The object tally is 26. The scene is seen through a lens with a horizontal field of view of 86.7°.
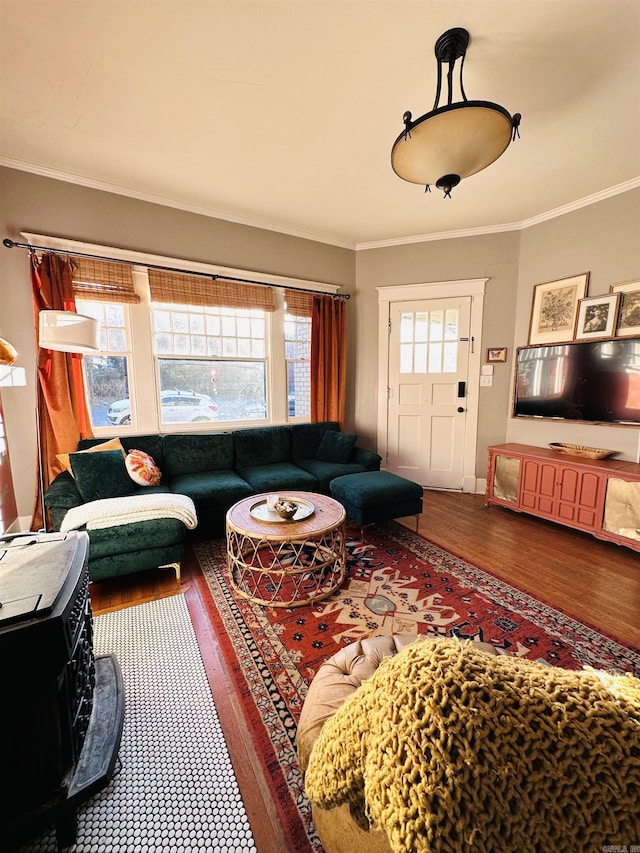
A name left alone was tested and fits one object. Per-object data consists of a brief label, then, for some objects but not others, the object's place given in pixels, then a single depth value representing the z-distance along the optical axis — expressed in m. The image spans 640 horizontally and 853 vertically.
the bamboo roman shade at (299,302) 3.83
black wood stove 0.86
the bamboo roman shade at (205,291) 3.17
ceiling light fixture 1.55
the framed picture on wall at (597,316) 2.97
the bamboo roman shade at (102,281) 2.82
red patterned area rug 1.30
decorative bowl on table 2.11
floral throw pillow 2.73
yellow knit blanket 0.41
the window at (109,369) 3.04
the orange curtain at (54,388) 2.69
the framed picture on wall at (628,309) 2.84
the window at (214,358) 3.36
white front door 3.92
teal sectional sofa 2.14
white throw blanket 2.09
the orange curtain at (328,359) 3.98
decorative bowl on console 2.92
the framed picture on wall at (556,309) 3.22
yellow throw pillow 2.70
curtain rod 2.59
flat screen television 2.89
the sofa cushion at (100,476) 2.42
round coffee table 1.99
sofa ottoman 2.68
